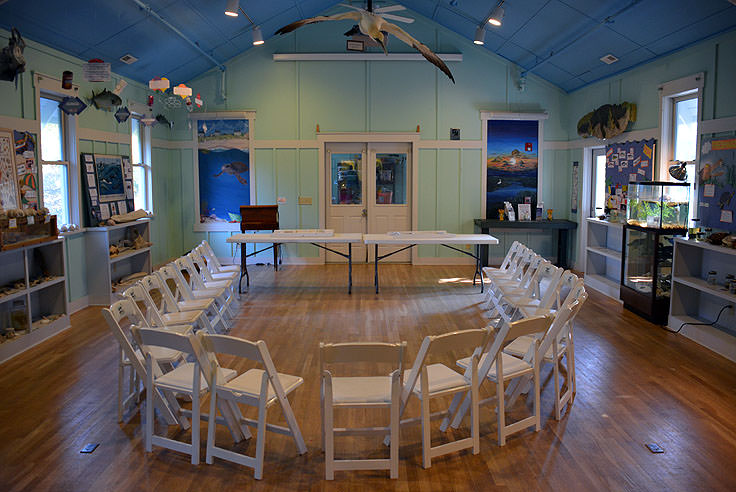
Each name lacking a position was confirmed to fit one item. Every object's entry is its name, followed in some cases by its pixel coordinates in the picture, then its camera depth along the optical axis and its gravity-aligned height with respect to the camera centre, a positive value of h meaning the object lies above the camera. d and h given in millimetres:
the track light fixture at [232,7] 7176 +2246
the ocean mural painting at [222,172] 11273 +400
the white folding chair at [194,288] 6199 -1092
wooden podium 9883 -415
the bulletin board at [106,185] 7852 +107
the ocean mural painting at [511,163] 11359 +571
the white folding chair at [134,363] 3824 -1188
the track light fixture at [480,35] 8614 +2293
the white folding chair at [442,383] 3426 -1186
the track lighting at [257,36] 8945 +2357
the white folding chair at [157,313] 4836 -1082
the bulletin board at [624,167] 8211 +383
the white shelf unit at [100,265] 7879 -954
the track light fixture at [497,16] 7648 +2280
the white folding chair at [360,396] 3297 -1189
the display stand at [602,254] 8984 -963
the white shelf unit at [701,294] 6141 -1139
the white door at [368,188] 11531 +95
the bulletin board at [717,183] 6316 +105
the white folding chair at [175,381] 3531 -1191
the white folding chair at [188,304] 5631 -1155
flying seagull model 5172 +1474
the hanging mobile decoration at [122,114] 8469 +1123
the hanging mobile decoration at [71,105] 7034 +1041
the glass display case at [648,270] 7016 -951
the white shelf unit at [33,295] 5948 -1088
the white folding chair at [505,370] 3762 -1196
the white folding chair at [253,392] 3354 -1189
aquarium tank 7121 -158
